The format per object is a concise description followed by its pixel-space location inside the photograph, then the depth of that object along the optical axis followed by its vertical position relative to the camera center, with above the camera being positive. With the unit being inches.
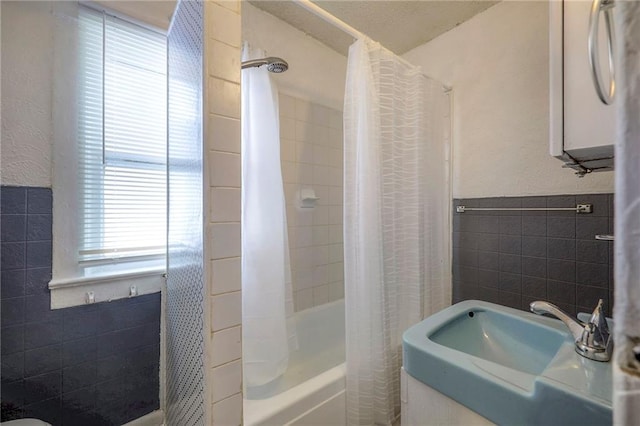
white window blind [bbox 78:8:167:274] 45.7 +12.9
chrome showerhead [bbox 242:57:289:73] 46.7 +28.3
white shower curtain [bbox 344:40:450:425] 47.9 -1.4
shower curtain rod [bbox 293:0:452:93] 42.1 +33.2
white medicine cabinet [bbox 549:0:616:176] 25.6 +12.9
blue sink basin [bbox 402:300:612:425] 22.3 -16.7
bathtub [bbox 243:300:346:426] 39.4 -32.5
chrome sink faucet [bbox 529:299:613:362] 26.9 -13.1
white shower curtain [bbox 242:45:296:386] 50.6 -4.8
